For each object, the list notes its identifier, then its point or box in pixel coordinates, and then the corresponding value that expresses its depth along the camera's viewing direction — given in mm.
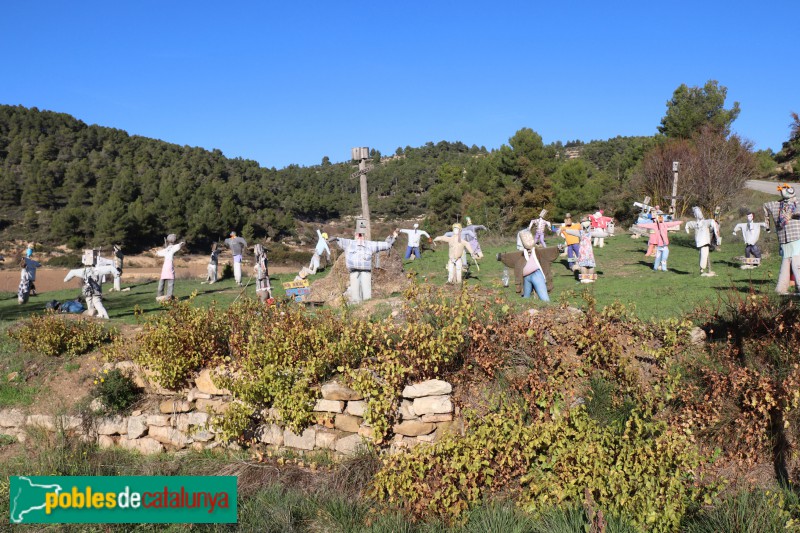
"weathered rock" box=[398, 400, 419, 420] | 6577
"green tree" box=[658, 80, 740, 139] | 43938
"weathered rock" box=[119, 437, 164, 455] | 7836
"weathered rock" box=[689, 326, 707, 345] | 6953
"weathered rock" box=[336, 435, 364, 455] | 6754
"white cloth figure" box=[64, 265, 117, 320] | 11812
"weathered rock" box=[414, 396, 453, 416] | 6469
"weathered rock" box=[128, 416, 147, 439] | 7887
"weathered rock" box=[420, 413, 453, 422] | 6516
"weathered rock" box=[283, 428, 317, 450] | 7020
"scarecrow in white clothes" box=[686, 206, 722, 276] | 13414
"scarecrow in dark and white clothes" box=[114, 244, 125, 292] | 17641
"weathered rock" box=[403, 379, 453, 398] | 6496
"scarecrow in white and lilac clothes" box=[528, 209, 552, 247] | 19519
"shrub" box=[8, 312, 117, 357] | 9070
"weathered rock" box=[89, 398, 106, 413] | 8062
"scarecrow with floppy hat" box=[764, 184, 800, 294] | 9047
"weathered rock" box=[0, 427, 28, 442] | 8195
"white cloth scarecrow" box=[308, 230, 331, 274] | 13830
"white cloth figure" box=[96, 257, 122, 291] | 13644
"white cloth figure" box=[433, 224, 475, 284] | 13864
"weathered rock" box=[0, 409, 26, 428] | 8227
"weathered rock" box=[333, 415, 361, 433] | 6836
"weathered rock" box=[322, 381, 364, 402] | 6879
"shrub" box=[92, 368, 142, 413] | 7948
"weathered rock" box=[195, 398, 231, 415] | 7495
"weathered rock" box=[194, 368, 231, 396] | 7688
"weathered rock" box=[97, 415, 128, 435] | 7965
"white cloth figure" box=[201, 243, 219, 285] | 20375
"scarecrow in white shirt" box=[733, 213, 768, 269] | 14164
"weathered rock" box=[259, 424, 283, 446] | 7246
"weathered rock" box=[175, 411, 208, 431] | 7645
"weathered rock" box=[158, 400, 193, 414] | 7809
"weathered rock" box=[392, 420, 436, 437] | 6504
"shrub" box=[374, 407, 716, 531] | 5141
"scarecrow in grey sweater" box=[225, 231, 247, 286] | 18069
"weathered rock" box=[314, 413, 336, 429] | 6926
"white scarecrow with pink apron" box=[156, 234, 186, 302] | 14852
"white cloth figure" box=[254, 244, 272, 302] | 13523
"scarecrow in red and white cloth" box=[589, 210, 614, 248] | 19614
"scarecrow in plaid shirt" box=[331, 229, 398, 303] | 11672
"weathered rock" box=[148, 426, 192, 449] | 7723
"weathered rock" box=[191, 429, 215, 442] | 7578
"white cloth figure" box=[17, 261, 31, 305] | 15310
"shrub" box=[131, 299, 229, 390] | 7746
